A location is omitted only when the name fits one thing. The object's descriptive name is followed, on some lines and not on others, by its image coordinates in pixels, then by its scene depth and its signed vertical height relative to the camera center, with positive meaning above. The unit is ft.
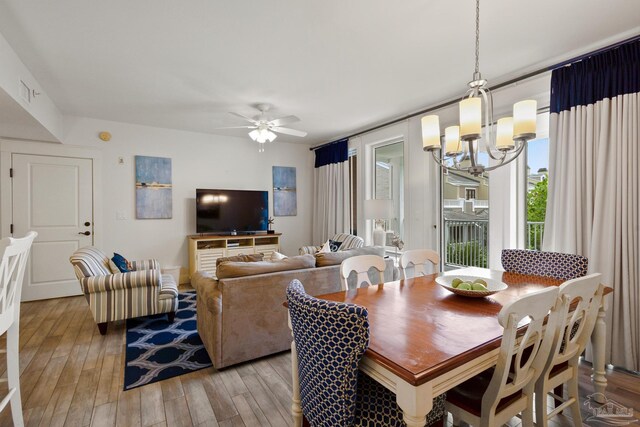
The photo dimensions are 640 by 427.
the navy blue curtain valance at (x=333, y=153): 17.03 +3.45
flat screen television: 16.20 -0.06
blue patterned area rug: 7.43 -4.04
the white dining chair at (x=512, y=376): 3.60 -2.23
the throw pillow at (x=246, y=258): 8.37 -1.37
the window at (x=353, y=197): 16.85 +0.76
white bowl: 5.29 -1.44
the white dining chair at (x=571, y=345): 4.35 -2.25
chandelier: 5.08 +1.50
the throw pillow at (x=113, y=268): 10.72 -2.10
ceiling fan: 11.99 +3.43
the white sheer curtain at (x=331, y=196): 17.16 +0.84
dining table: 3.19 -1.66
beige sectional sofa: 7.43 -2.47
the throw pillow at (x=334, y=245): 14.89 -1.76
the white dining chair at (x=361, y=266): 6.57 -1.28
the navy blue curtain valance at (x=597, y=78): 7.30 +3.48
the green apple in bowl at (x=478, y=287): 5.42 -1.39
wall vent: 8.62 +3.51
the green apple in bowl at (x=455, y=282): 5.64 -1.37
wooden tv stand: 15.26 -1.99
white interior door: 12.89 -0.21
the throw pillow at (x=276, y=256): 9.42 -1.50
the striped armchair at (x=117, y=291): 9.11 -2.61
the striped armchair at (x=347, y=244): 14.57 -1.63
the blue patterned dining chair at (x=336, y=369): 3.40 -1.96
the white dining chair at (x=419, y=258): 7.98 -1.29
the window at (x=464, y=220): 11.30 -0.35
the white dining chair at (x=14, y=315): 4.76 -1.76
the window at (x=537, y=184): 9.52 +0.88
